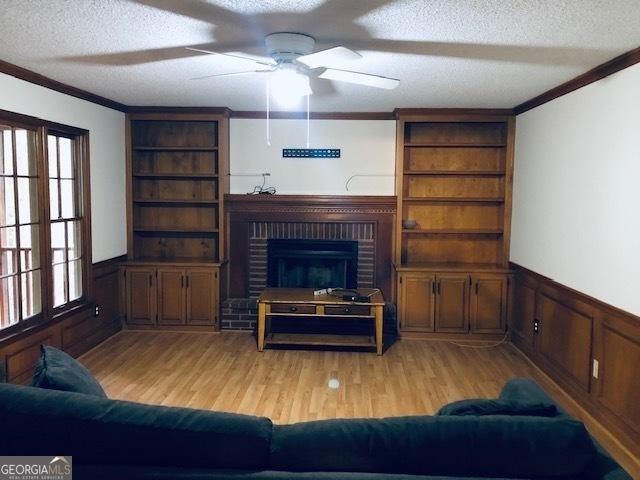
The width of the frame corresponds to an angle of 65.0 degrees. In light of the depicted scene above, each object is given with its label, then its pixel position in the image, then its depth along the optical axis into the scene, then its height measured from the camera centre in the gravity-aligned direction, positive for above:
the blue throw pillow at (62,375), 1.78 -0.64
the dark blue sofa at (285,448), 1.49 -0.73
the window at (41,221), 3.67 -0.17
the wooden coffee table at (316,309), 4.62 -0.99
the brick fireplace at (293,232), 5.44 -0.32
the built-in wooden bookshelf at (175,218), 5.34 -0.19
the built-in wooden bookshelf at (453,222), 5.19 -0.18
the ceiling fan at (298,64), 2.67 +0.77
